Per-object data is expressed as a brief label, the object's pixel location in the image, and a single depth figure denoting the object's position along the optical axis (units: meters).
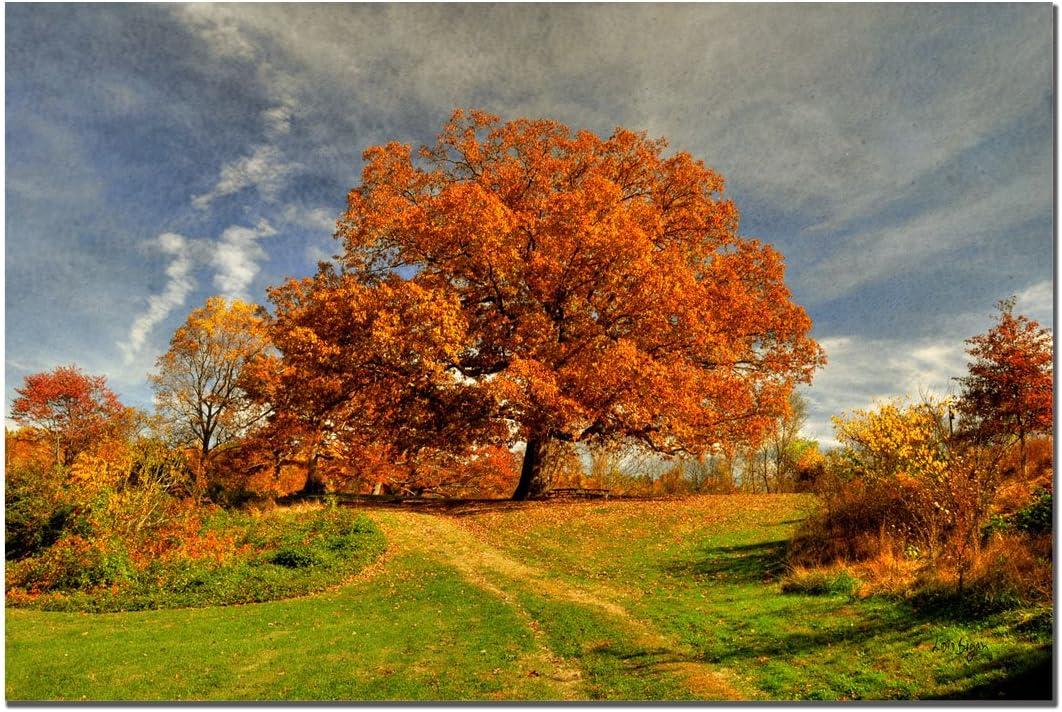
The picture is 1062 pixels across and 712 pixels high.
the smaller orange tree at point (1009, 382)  23.08
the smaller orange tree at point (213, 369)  32.22
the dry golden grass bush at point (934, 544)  8.92
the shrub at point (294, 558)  15.30
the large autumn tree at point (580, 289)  19.34
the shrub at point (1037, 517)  11.16
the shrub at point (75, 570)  13.58
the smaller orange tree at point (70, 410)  34.47
